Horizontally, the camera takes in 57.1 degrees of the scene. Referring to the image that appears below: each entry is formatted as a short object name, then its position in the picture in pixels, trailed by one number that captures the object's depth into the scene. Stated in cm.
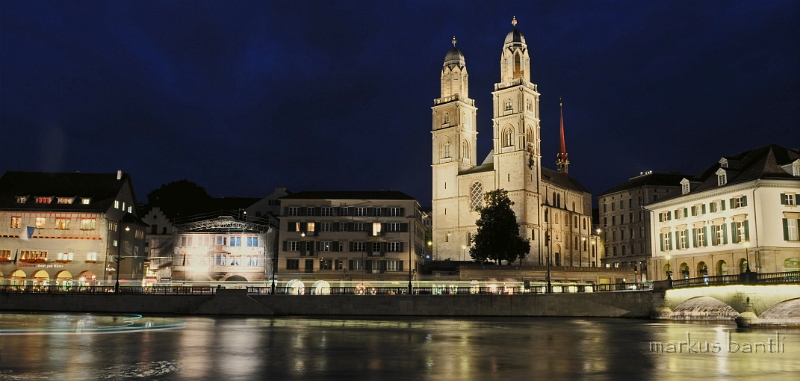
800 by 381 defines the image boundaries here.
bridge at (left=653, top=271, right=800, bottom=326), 4759
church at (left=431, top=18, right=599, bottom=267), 12038
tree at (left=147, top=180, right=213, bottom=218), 11375
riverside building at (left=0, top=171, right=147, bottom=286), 8531
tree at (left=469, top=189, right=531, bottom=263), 9875
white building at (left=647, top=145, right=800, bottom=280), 6256
